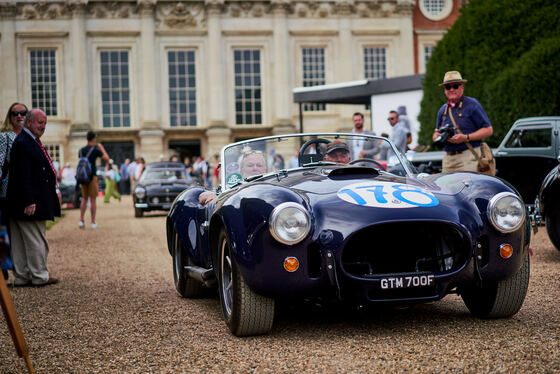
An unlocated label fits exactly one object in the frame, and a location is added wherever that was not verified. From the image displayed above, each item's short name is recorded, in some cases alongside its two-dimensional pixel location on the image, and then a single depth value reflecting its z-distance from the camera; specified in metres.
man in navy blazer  7.16
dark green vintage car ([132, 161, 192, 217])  19.14
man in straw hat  7.35
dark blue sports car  4.15
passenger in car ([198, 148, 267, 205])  5.59
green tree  14.38
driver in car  5.77
